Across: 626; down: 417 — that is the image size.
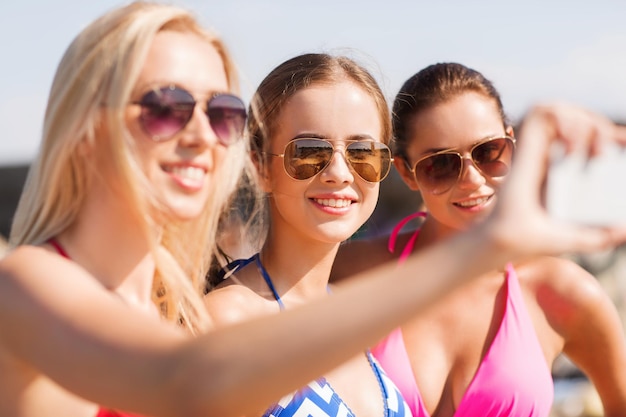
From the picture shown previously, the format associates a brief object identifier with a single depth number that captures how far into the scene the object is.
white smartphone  1.57
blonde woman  1.54
